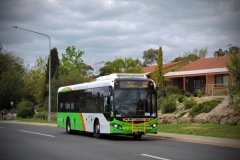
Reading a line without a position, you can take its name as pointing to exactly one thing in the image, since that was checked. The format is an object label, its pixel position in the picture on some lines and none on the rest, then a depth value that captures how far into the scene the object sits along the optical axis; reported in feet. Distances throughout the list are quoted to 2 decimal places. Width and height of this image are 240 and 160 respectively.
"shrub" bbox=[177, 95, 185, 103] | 125.23
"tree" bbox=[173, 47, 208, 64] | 271.08
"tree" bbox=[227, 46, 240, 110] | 81.87
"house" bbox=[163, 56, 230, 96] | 153.89
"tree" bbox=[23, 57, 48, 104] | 258.04
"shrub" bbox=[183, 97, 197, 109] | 112.98
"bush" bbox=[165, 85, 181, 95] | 150.82
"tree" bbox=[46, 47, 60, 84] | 233.31
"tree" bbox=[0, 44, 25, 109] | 256.11
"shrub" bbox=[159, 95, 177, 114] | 115.64
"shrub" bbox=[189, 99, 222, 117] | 103.91
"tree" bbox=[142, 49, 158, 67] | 360.85
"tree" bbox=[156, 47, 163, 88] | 166.40
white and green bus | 70.08
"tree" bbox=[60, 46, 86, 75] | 269.23
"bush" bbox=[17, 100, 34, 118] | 203.92
